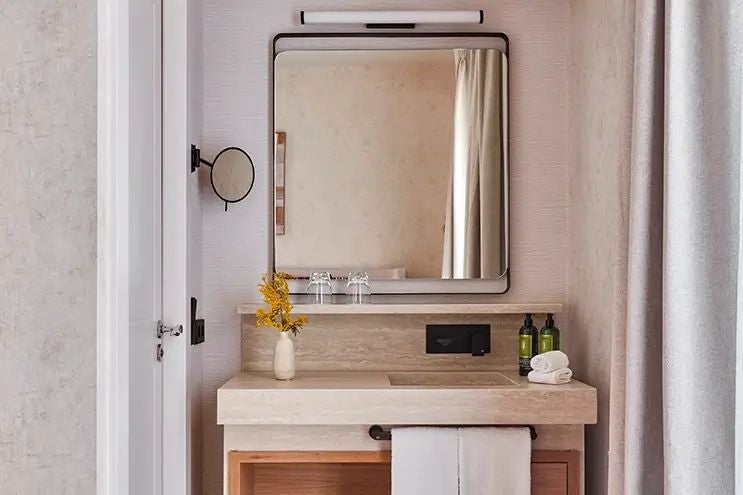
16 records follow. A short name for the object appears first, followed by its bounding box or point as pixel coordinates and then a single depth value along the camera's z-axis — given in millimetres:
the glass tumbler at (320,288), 3121
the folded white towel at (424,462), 2561
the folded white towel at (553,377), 2711
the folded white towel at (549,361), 2746
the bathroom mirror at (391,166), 3148
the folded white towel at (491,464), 2568
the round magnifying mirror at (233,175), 3045
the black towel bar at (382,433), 2597
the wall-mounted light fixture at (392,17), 3066
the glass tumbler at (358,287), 3127
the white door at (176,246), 2746
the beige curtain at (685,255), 1740
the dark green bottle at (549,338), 2961
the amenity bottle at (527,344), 2973
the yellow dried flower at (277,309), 2836
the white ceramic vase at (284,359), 2826
